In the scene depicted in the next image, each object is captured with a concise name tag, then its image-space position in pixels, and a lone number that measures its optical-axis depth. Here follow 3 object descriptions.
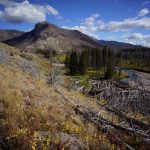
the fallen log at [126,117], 7.09
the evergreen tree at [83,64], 58.38
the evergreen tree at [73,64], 57.62
